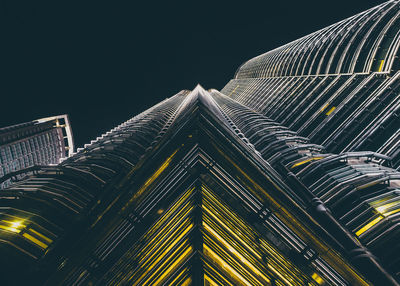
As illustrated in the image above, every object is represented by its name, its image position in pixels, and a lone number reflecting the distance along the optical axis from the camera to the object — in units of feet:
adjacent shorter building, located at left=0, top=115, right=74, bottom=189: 361.51
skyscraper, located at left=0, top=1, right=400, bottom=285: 23.52
